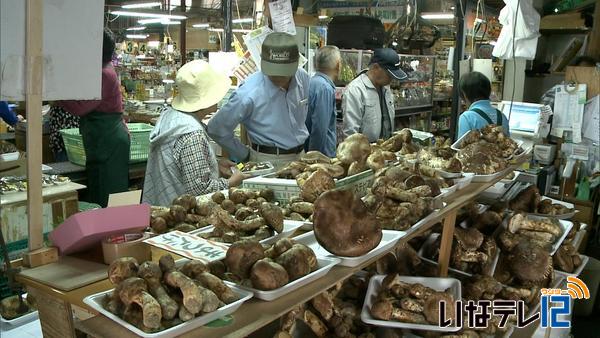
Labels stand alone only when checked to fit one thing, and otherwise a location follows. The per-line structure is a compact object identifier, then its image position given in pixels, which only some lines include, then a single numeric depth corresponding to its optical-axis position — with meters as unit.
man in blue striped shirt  3.72
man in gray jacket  4.83
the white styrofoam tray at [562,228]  2.90
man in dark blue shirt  4.64
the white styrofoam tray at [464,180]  2.38
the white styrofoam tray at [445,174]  2.38
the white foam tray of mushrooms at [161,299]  1.08
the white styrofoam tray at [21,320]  1.96
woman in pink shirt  4.43
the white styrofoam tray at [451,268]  2.64
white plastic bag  4.65
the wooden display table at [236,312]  1.10
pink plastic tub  1.41
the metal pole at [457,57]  6.02
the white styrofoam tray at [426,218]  1.82
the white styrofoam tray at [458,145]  3.15
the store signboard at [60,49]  1.35
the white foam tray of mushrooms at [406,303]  2.07
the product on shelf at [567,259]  3.10
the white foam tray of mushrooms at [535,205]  3.40
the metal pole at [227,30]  5.66
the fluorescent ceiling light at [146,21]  15.05
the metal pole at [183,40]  11.93
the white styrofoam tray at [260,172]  2.60
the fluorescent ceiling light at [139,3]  9.60
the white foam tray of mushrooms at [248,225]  1.60
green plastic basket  5.09
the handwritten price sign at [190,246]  1.38
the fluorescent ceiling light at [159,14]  7.90
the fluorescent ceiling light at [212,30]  11.12
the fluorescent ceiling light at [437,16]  9.85
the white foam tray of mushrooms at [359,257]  1.53
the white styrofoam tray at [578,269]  3.04
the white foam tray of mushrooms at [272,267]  1.28
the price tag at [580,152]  4.98
